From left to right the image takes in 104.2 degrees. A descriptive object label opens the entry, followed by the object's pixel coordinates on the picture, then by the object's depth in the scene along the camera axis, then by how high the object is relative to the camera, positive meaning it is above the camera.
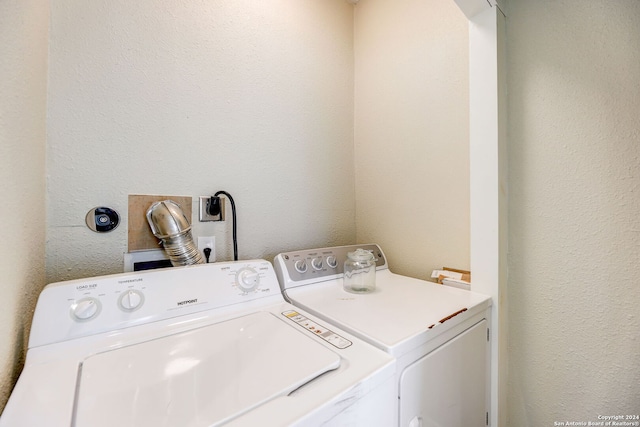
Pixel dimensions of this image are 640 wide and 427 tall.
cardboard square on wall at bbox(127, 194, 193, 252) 0.91 -0.04
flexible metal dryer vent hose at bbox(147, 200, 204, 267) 0.88 -0.06
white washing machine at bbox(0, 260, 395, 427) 0.42 -0.32
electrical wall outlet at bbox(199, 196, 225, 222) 1.04 +0.02
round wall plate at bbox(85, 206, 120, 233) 0.85 -0.01
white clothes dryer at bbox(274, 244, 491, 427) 0.63 -0.32
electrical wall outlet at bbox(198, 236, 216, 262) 1.04 -0.13
